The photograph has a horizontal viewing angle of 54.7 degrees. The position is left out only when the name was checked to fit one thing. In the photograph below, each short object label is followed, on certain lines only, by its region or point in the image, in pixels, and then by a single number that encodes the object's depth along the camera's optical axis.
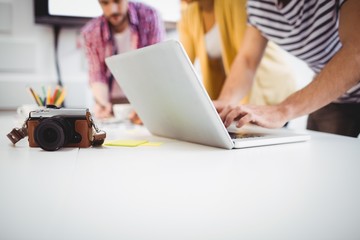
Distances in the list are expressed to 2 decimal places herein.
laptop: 0.59
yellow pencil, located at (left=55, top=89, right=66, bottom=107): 1.20
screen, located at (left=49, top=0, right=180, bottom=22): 2.12
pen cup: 1.18
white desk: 0.26
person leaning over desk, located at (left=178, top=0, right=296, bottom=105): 1.66
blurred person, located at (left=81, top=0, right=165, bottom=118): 1.82
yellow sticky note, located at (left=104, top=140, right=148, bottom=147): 0.68
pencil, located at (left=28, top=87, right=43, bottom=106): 1.16
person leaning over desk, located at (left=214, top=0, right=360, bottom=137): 0.79
